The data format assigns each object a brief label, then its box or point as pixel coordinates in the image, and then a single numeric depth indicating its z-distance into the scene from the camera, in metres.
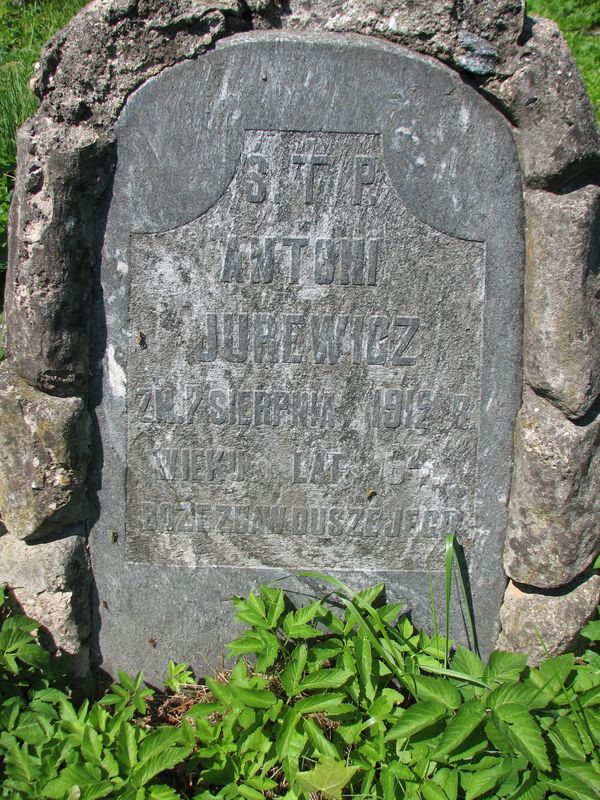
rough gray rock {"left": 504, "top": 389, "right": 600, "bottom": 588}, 1.72
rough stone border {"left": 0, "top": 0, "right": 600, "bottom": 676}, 1.56
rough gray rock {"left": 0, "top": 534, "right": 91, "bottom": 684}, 1.80
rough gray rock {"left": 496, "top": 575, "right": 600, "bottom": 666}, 1.83
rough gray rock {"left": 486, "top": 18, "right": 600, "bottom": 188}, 1.56
